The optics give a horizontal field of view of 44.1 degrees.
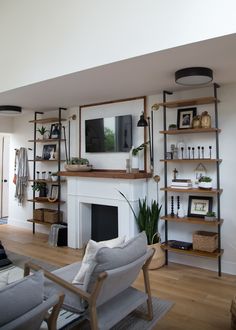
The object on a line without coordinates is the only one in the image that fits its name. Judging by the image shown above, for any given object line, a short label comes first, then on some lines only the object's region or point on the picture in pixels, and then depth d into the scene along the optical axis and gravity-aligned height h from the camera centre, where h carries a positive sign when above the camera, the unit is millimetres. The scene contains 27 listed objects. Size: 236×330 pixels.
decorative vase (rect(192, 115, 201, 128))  3636 +618
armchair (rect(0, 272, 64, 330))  1391 -670
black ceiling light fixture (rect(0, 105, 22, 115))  5094 +1111
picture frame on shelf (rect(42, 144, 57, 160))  5486 +397
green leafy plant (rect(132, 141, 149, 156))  4117 +327
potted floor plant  3854 -707
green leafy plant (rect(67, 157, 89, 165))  4668 +167
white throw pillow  2221 -685
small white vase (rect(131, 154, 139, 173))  4367 +137
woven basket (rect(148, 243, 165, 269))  3766 -1139
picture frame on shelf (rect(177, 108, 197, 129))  3811 +714
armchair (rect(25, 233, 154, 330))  1948 -825
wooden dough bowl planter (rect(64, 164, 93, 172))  4582 +54
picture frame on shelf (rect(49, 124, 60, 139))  5316 +731
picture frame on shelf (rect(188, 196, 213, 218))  3744 -456
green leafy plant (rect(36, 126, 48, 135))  5519 +794
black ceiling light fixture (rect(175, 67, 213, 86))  2939 +975
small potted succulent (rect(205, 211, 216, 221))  3535 -556
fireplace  4055 -426
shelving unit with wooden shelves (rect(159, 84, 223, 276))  3502 -17
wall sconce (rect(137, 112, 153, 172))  4188 +494
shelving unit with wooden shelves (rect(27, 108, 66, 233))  5230 +213
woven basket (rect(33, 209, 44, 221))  5361 -790
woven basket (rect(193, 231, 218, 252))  3502 -866
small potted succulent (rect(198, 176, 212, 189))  3580 -152
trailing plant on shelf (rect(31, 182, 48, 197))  5508 -309
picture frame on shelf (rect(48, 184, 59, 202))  5319 -396
